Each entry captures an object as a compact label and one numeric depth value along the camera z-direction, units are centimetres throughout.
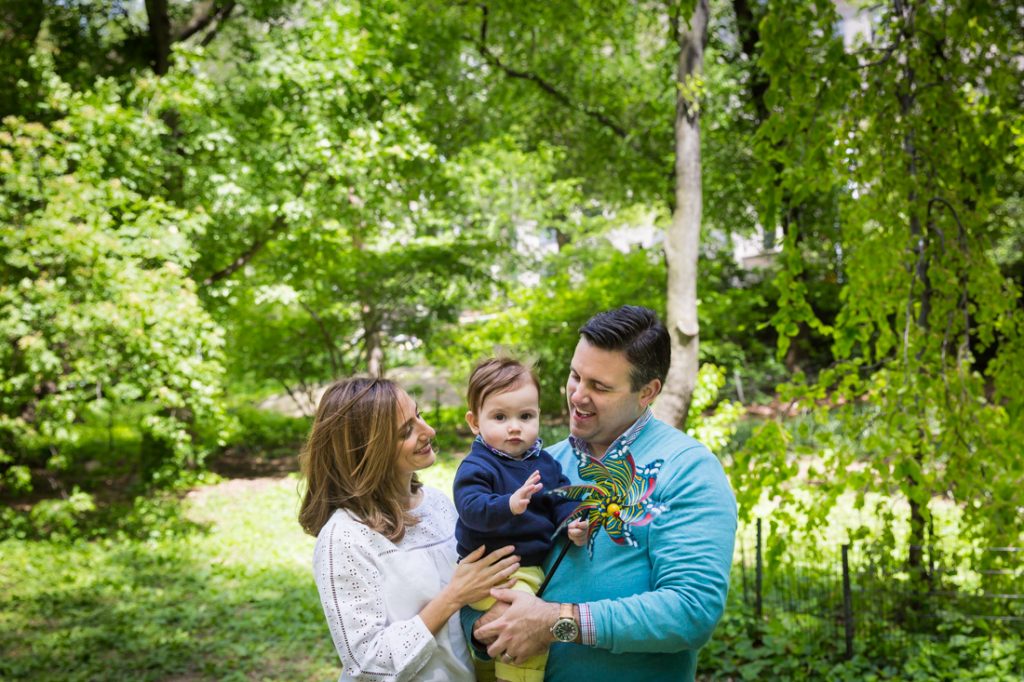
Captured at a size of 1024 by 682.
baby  203
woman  203
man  177
